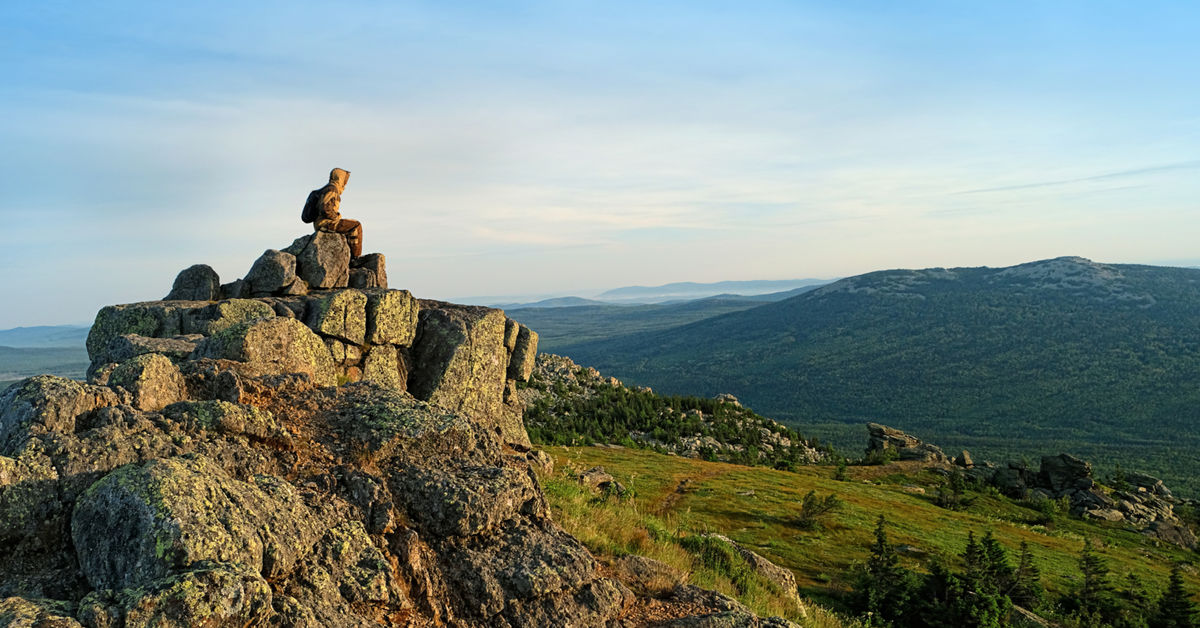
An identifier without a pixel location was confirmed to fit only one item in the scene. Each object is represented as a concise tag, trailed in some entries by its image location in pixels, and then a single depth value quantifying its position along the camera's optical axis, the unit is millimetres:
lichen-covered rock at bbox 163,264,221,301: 22109
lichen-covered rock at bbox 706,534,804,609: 14562
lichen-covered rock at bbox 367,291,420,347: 21112
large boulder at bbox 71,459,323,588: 5176
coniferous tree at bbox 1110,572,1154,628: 23736
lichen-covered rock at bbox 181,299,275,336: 17312
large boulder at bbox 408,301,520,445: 22062
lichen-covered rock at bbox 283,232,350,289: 23531
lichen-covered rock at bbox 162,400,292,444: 7523
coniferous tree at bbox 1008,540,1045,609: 23328
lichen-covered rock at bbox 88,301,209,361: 17859
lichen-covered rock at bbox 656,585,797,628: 7926
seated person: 25422
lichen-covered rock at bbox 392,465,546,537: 7734
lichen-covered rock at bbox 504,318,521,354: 25703
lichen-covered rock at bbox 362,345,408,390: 20422
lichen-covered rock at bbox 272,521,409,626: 5785
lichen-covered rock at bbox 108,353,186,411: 8070
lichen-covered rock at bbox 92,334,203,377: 12109
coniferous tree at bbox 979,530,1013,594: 21469
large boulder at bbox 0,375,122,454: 6555
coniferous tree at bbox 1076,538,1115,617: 24281
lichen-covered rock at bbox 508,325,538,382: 26250
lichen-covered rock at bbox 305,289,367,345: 19875
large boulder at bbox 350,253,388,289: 25516
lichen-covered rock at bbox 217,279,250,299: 22516
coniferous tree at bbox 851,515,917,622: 19062
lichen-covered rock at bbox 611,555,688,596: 9000
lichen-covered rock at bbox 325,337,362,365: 19828
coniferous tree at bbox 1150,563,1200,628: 23250
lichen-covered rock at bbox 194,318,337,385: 11055
